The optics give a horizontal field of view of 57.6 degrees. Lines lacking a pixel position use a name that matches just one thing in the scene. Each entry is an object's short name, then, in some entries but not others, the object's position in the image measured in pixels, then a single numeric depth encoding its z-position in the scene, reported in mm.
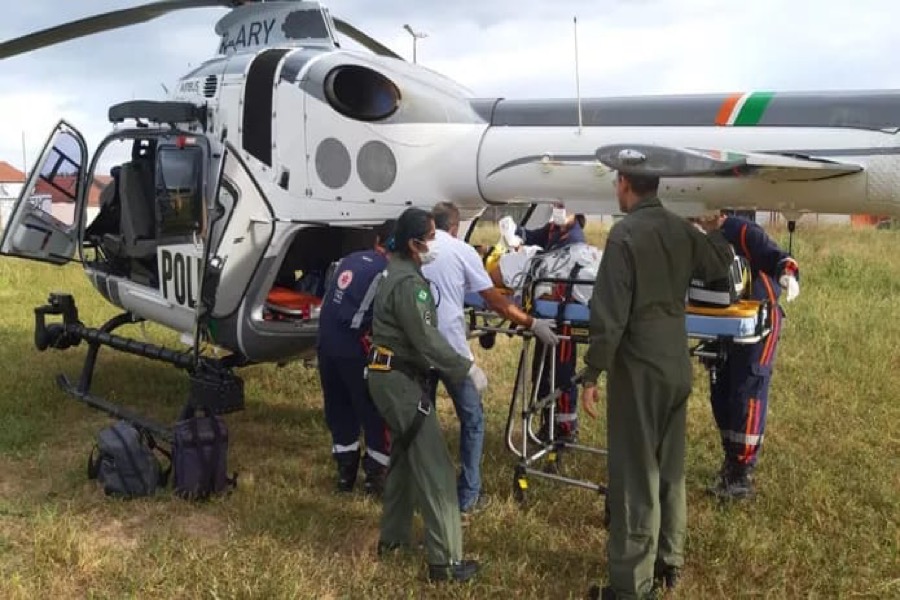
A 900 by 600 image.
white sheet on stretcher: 4605
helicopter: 4871
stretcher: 4172
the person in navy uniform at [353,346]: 4766
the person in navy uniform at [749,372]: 4789
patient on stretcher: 4172
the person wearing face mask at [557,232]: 5535
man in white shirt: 4461
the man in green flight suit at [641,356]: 3420
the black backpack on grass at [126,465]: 5039
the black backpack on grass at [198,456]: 4945
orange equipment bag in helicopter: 5785
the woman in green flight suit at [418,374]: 3787
